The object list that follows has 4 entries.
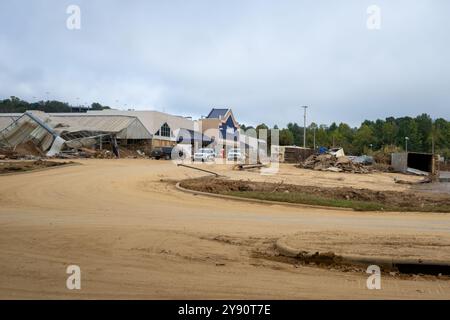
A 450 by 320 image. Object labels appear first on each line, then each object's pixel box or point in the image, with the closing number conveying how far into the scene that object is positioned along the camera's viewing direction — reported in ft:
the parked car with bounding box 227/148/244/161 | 180.96
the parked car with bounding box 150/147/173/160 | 179.73
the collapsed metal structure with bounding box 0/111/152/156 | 176.24
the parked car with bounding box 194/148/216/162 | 162.10
